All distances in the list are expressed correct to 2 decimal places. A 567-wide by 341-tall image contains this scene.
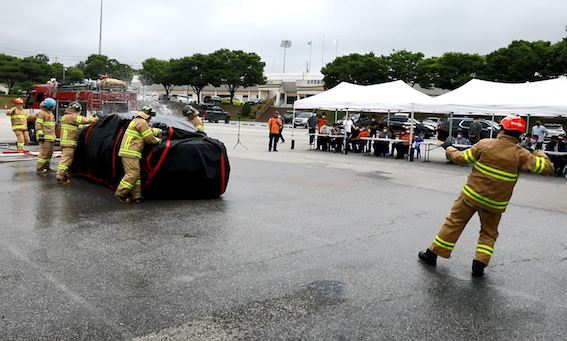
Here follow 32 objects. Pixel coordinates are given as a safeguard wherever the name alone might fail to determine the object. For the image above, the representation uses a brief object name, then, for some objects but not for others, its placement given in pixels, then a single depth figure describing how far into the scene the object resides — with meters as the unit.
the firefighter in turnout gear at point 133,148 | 8.31
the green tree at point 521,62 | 46.94
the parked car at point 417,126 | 34.58
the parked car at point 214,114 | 48.10
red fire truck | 18.41
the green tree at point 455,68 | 53.56
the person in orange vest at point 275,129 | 19.66
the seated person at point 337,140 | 21.33
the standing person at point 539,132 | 18.42
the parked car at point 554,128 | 33.96
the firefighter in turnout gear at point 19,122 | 15.32
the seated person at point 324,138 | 21.58
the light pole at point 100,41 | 47.25
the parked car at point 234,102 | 71.39
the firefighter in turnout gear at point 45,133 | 11.16
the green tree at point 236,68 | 68.75
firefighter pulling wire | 5.26
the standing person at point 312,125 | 22.95
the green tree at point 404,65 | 60.00
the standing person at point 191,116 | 11.74
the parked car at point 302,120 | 45.62
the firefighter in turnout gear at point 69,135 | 10.13
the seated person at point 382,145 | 20.01
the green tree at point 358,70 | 61.47
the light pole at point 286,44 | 106.50
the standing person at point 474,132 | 18.70
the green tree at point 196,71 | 69.25
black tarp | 8.57
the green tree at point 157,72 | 73.56
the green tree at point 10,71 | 68.19
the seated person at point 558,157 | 15.58
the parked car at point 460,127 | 28.94
